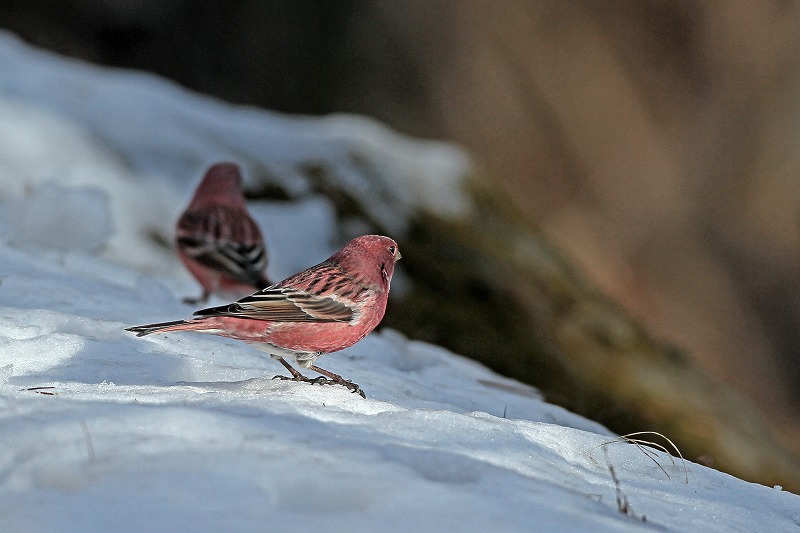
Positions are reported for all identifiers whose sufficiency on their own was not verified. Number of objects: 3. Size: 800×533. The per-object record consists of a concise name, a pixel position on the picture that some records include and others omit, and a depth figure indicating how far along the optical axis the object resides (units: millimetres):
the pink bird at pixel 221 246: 11781
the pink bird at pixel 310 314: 7367
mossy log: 11930
